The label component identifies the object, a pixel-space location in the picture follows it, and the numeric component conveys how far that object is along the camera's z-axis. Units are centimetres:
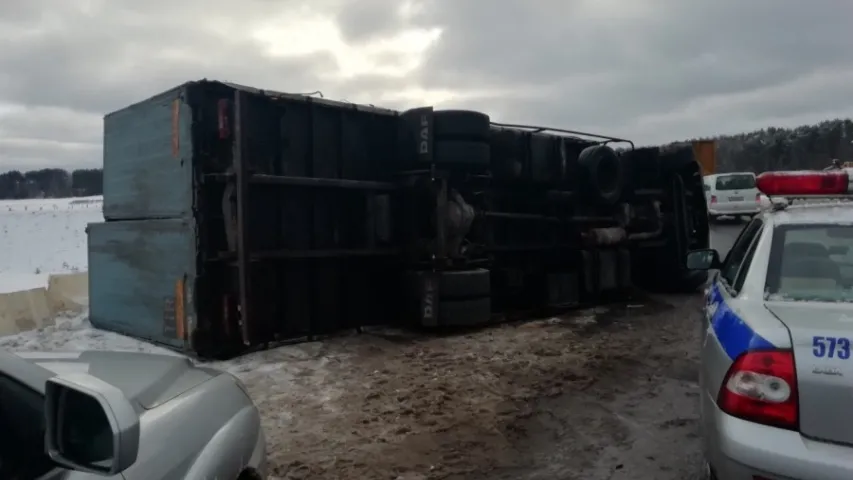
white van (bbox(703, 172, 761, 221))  2002
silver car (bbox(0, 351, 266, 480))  143
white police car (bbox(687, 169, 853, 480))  229
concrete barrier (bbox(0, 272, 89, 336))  832
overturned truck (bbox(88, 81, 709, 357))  682
